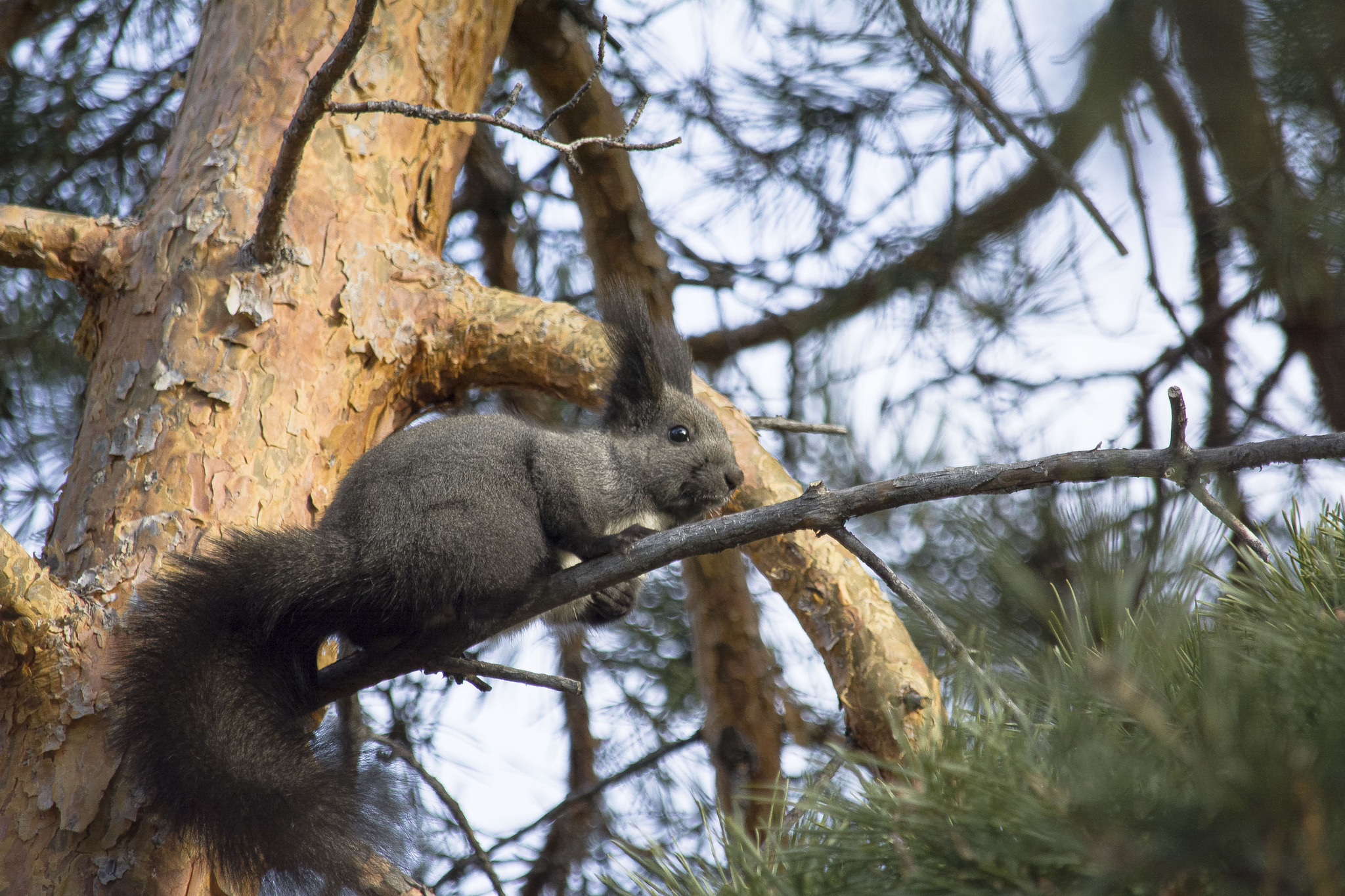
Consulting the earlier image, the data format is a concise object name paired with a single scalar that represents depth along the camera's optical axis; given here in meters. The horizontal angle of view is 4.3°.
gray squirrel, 7.39
